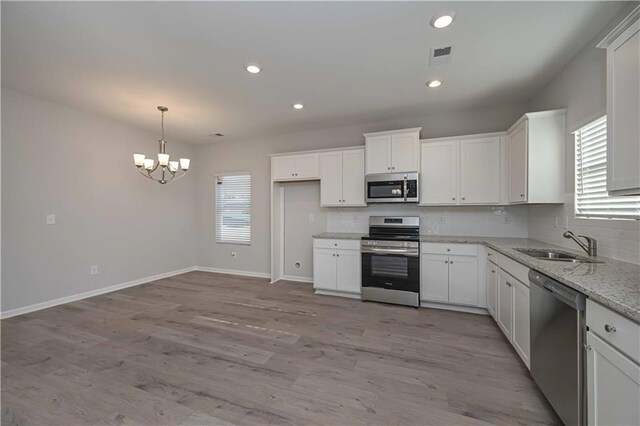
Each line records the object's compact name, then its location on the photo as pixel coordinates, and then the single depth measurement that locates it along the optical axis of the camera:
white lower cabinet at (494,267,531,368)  2.12
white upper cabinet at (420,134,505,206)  3.50
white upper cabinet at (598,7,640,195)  1.39
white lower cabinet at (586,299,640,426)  1.08
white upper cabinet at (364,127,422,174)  3.82
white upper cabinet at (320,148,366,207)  4.21
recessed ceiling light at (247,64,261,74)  2.68
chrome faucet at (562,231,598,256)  2.21
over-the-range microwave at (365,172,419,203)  3.79
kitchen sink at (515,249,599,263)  2.11
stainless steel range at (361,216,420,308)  3.57
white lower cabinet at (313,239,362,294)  3.99
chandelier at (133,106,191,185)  3.58
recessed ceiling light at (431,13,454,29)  1.99
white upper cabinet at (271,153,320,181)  4.49
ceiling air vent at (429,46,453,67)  2.42
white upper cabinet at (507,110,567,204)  2.72
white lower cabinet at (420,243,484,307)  3.35
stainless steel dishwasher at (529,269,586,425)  1.43
